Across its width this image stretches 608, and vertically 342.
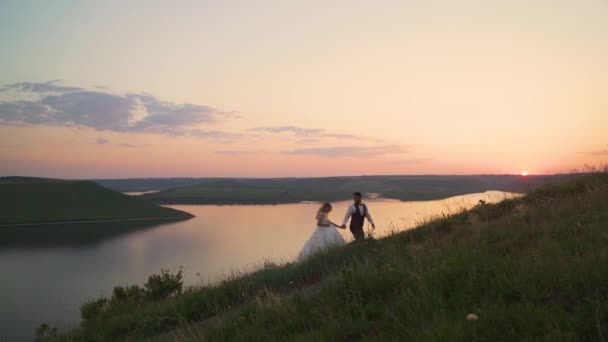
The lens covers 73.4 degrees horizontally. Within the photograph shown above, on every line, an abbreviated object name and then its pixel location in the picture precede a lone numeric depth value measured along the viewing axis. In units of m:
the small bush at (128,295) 13.08
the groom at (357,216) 12.72
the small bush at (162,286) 14.67
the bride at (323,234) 13.00
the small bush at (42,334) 9.77
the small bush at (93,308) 11.34
